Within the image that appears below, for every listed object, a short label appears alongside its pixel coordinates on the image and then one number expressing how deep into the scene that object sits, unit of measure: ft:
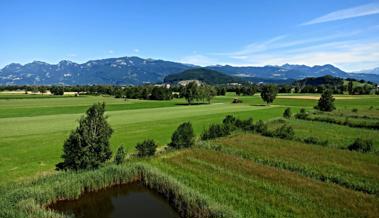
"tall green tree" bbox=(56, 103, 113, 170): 83.87
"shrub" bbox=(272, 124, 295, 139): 139.33
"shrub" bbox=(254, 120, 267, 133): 153.17
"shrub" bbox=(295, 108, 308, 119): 218.61
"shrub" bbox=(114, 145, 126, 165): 91.07
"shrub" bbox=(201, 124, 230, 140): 137.41
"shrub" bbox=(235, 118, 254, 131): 159.98
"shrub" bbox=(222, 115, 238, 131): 152.30
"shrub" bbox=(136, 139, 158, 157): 102.89
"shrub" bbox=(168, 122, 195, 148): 117.50
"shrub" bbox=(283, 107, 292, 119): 226.21
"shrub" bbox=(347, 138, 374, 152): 113.70
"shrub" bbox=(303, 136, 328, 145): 125.39
